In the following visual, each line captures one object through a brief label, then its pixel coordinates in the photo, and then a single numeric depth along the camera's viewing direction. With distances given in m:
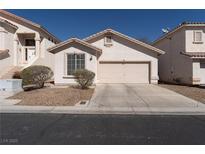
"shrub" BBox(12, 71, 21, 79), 11.55
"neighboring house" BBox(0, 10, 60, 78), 12.03
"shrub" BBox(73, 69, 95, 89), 9.83
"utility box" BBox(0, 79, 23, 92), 8.49
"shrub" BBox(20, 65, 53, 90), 9.53
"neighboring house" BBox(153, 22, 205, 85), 12.63
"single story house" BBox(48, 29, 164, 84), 13.74
